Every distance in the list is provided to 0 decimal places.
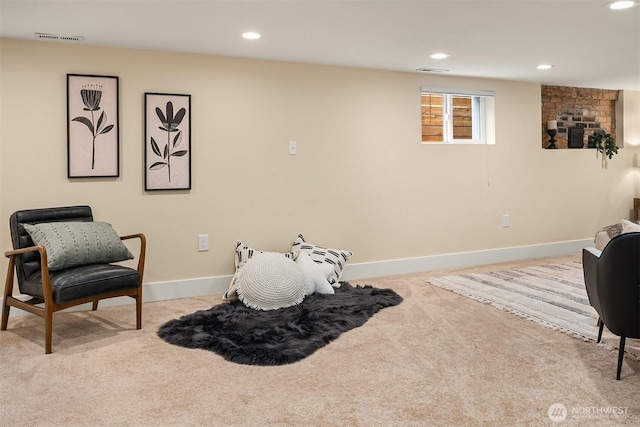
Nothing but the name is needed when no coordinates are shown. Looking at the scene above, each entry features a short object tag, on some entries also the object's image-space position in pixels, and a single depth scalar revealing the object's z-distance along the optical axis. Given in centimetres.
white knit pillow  388
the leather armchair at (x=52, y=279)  306
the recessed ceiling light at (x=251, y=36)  373
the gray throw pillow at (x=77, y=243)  326
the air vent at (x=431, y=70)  512
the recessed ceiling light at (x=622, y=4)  316
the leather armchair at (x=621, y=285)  239
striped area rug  348
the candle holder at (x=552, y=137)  629
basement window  574
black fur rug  299
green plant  654
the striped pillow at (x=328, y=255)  460
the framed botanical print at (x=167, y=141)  423
